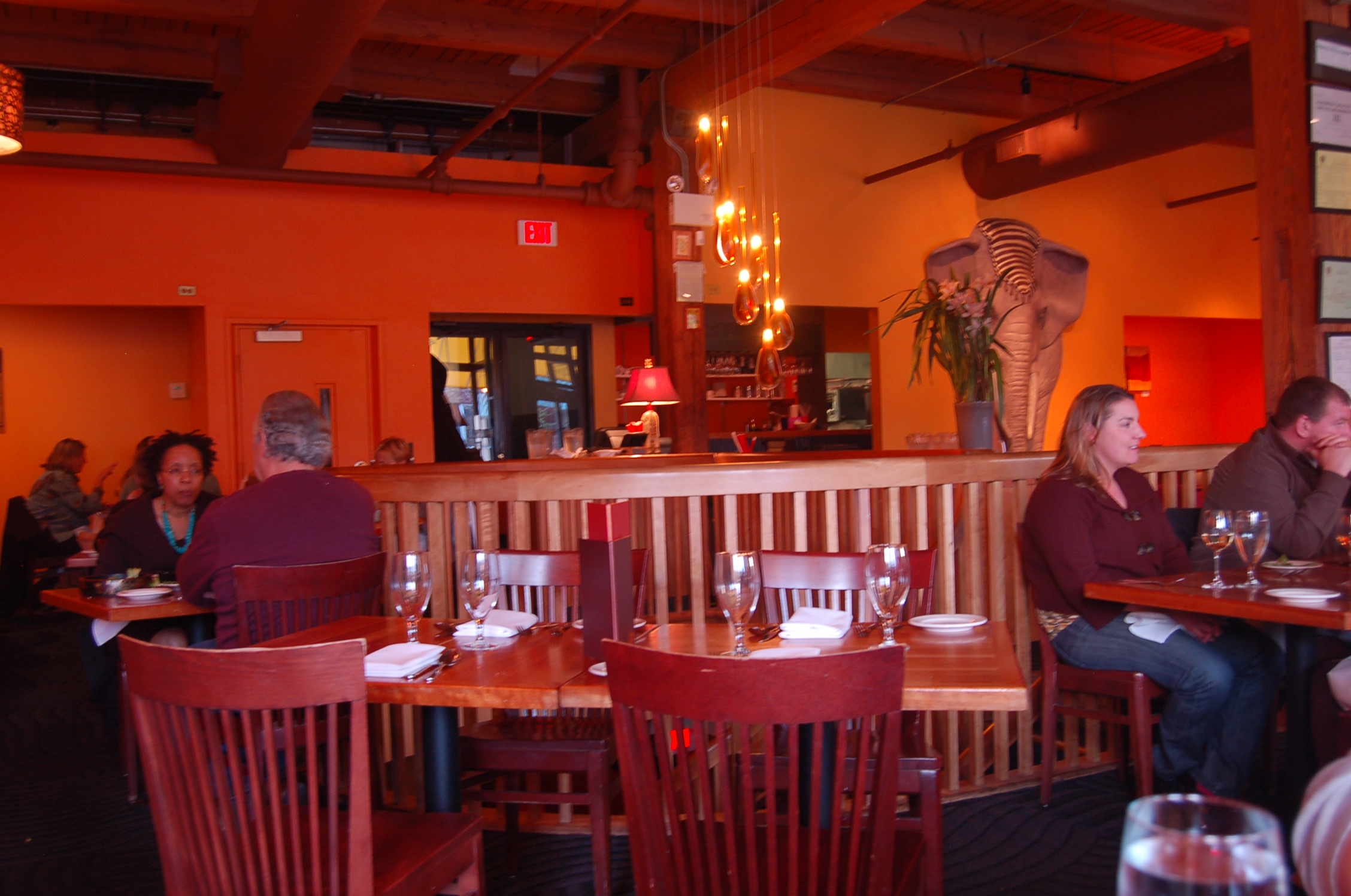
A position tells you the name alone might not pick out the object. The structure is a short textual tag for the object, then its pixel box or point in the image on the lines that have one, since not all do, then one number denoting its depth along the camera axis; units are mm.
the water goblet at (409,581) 2404
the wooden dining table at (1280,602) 2697
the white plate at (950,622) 2416
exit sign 9062
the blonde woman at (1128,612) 3182
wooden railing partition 3436
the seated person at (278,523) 2967
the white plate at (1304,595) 2600
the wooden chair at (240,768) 1666
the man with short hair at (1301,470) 3451
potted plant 4242
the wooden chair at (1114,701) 3164
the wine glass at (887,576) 2223
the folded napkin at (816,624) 2288
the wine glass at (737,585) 2117
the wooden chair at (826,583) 2801
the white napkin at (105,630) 3852
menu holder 2258
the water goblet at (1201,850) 526
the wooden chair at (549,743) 2680
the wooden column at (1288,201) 4125
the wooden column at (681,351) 8469
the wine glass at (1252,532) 2910
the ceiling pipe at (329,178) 7309
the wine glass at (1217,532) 2929
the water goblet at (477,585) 2441
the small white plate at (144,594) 3662
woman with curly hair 4223
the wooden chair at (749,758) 1497
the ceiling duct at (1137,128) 6953
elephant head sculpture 9766
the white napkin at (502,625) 2498
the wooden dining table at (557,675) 1920
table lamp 7352
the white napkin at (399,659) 2129
